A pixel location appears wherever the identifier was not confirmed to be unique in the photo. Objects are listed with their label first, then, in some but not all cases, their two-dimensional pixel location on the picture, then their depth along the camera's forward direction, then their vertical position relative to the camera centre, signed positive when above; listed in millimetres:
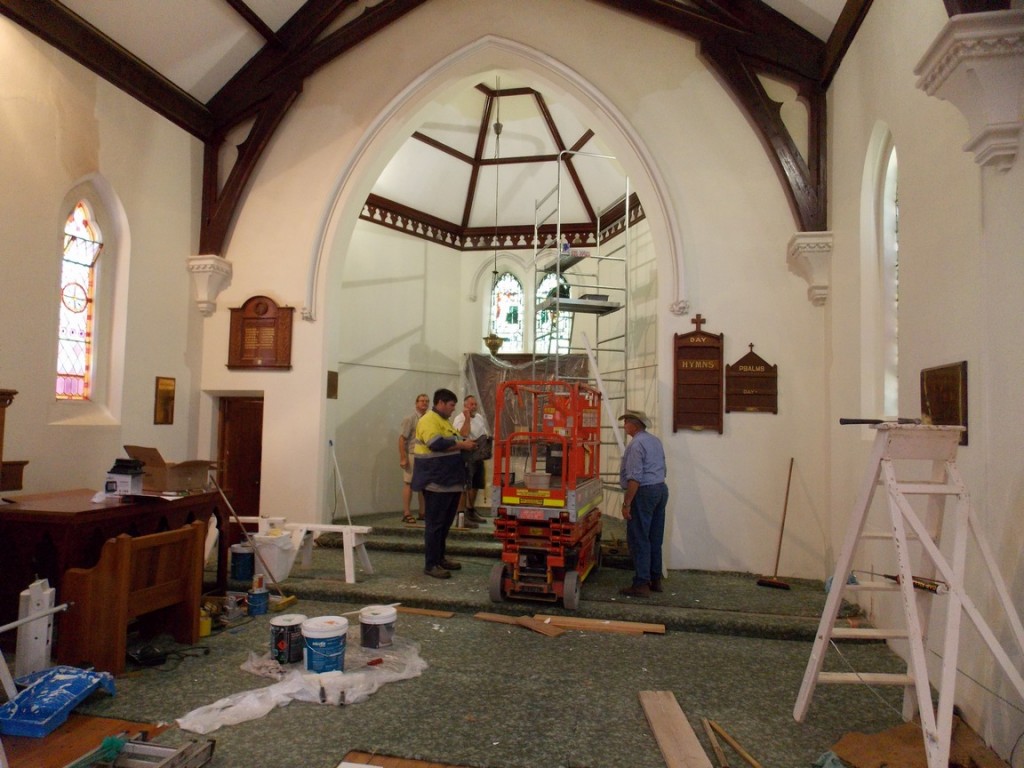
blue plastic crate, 3258 -1396
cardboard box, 5111 -427
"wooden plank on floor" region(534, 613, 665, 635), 5023 -1467
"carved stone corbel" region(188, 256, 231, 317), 7840 +1568
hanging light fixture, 9953 +2420
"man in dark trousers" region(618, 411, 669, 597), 5723 -580
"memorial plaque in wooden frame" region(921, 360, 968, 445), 3645 +195
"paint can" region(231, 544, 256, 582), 5938 -1238
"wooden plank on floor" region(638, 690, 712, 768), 3107 -1479
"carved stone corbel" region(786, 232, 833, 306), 6438 +1582
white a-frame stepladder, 2670 -618
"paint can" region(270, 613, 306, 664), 4203 -1347
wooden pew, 3996 -1084
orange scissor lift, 5297 -741
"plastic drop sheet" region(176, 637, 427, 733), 3473 -1477
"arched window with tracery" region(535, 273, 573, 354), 10547 +1498
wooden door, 8250 -399
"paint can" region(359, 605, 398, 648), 4427 -1331
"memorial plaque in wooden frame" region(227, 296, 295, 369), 7863 +929
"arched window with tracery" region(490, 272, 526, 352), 11469 +1845
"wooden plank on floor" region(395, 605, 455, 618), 5312 -1478
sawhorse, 6031 -1082
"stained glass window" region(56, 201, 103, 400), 6461 +1030
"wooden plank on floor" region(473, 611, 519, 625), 5172 -1468
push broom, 6106 -1371
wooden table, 4164 -737
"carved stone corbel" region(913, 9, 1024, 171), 3168 +1665
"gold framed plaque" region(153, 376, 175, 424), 7363 +142
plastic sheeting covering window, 10227 +760
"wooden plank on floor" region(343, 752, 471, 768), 3068 -1514
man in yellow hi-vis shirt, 6129 -461
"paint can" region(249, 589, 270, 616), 5270 -1408
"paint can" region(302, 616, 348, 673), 4000 -1308
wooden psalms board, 6730 +395
